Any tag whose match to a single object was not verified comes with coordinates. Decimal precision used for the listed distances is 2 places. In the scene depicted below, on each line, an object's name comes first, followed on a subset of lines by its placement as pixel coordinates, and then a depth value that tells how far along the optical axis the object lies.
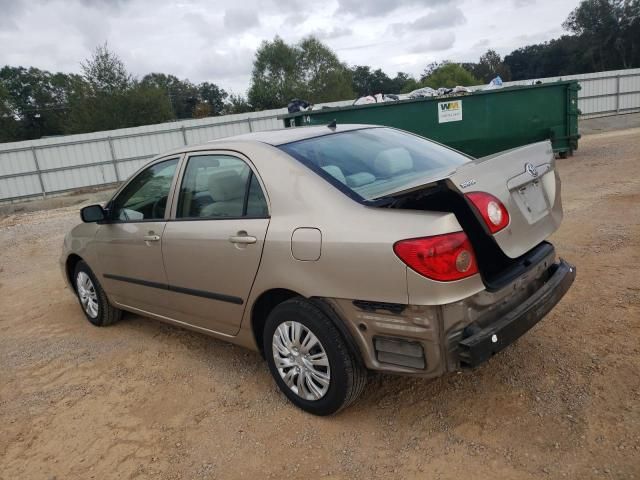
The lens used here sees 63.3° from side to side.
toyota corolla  2.39
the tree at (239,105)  46.42
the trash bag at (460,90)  11.76
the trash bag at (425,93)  11.91
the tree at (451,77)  52.09
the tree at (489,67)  80.62
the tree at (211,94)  78.74
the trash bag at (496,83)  13.13
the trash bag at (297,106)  10.80
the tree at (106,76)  31.72
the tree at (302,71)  47.19
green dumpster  10.73
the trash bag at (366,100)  11.30
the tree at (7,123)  44.44
